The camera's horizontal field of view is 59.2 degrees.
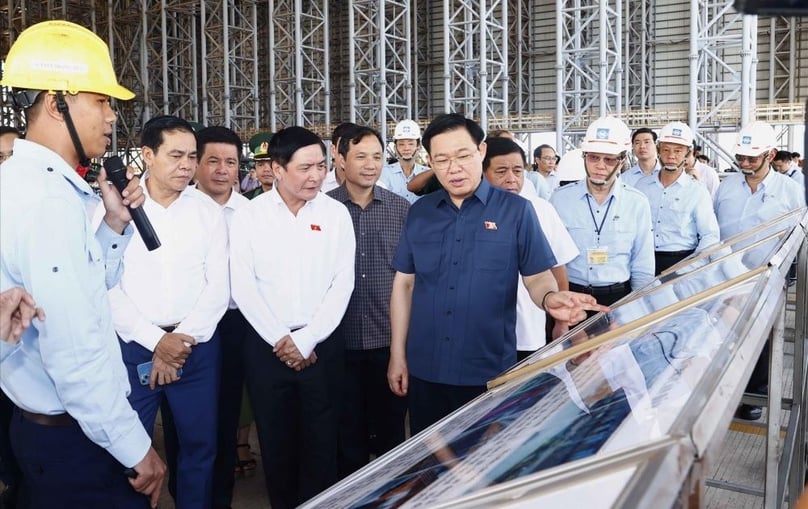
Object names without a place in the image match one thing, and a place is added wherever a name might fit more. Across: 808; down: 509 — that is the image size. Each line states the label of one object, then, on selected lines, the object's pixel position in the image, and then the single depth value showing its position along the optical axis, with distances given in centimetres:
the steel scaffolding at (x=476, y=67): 1823
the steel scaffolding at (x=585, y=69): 1639
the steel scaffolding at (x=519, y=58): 2450
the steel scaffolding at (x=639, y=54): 2294
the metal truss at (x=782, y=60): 2211
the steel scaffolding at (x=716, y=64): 1469
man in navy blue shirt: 256
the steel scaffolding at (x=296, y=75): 2012
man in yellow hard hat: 168
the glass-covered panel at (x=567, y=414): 114
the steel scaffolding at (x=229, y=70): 2150
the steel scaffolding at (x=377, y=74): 1906
